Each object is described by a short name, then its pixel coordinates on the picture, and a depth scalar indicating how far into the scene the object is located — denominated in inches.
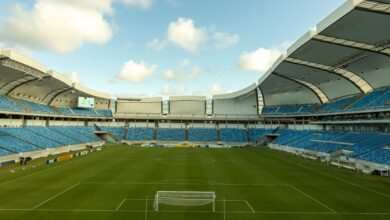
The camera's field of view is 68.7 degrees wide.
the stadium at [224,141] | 841.5
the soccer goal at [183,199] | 789.9
